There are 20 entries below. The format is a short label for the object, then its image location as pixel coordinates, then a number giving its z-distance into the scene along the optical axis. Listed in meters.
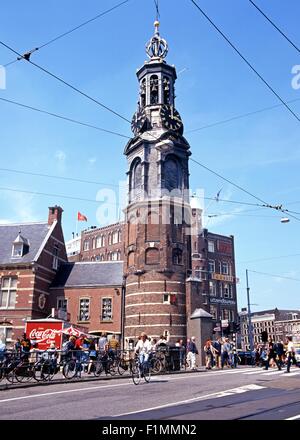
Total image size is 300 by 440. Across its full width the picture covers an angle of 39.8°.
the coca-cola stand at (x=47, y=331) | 23.90
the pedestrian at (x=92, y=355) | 16.75
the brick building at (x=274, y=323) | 93.44
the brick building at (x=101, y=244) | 68.12
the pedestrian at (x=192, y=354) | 20.31
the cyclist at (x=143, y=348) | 14.13
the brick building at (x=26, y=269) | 34.75
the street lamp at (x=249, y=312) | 39.00
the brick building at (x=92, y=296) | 36.56
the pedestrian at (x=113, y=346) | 17.64
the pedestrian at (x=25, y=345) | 16.03
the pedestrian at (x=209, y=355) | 21.06
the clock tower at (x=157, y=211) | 33.34
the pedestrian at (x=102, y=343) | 18.62
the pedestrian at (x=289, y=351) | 17.82
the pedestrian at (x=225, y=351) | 21.83
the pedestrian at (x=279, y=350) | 19.88
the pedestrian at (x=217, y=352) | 22.45
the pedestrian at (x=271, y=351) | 20.20
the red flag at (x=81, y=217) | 61.58
